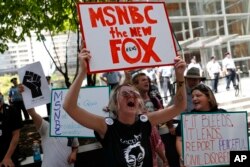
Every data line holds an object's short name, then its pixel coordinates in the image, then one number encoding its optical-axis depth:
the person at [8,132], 3.98
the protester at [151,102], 3.89
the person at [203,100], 3.48
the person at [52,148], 3.90
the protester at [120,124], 2.56
